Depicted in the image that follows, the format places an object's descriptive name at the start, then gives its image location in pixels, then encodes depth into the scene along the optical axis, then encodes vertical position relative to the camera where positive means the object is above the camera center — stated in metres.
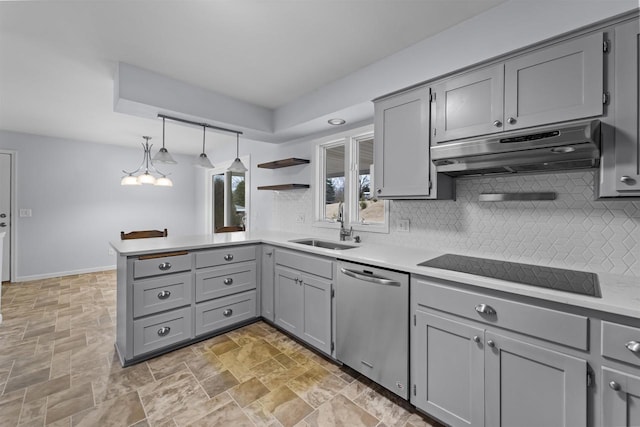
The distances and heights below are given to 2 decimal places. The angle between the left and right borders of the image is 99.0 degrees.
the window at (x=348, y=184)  2.89 +0.34
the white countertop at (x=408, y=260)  1.12 -0.33
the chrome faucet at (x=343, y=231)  2.89 -0.19
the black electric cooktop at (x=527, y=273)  1.29 -0.33
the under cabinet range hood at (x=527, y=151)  1.29 +0.35
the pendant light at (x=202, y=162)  3.01 +0.55
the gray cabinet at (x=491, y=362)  1.18 -0.73
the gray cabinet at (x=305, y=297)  2.27 -0.77
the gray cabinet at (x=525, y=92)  1.38 +0.71
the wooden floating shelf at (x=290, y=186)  3.49 +0.34
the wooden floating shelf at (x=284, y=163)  3.46 +0.66
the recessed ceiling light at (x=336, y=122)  2.90 +0.99
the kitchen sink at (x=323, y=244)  2.82 -0.33
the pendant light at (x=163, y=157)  2.86 +0.57
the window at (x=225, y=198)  5.06 +0.29
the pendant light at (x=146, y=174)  4.16 +0.77
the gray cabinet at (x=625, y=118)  1.28 +0.46
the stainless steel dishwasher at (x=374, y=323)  1.75 -0.77
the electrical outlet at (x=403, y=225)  2.49 -0.10
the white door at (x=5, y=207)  4.42 +0.05
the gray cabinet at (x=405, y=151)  1.98 +0.49
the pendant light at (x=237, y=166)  3.13 +0.53
